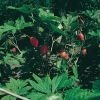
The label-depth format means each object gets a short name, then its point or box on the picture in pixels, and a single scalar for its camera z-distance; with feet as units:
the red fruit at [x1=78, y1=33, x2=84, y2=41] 7.00
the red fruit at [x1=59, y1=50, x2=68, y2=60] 6.94
